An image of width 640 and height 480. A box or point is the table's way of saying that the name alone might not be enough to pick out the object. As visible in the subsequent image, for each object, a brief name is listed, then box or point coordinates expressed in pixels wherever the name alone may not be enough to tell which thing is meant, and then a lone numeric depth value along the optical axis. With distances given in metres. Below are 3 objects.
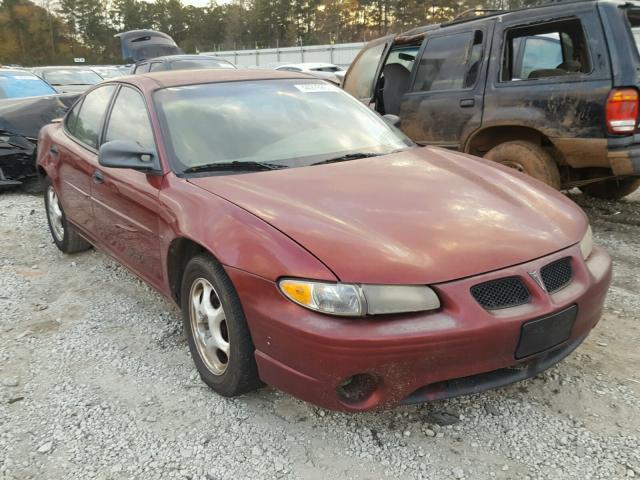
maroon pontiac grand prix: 2.01
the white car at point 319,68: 18.90
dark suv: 4.11
